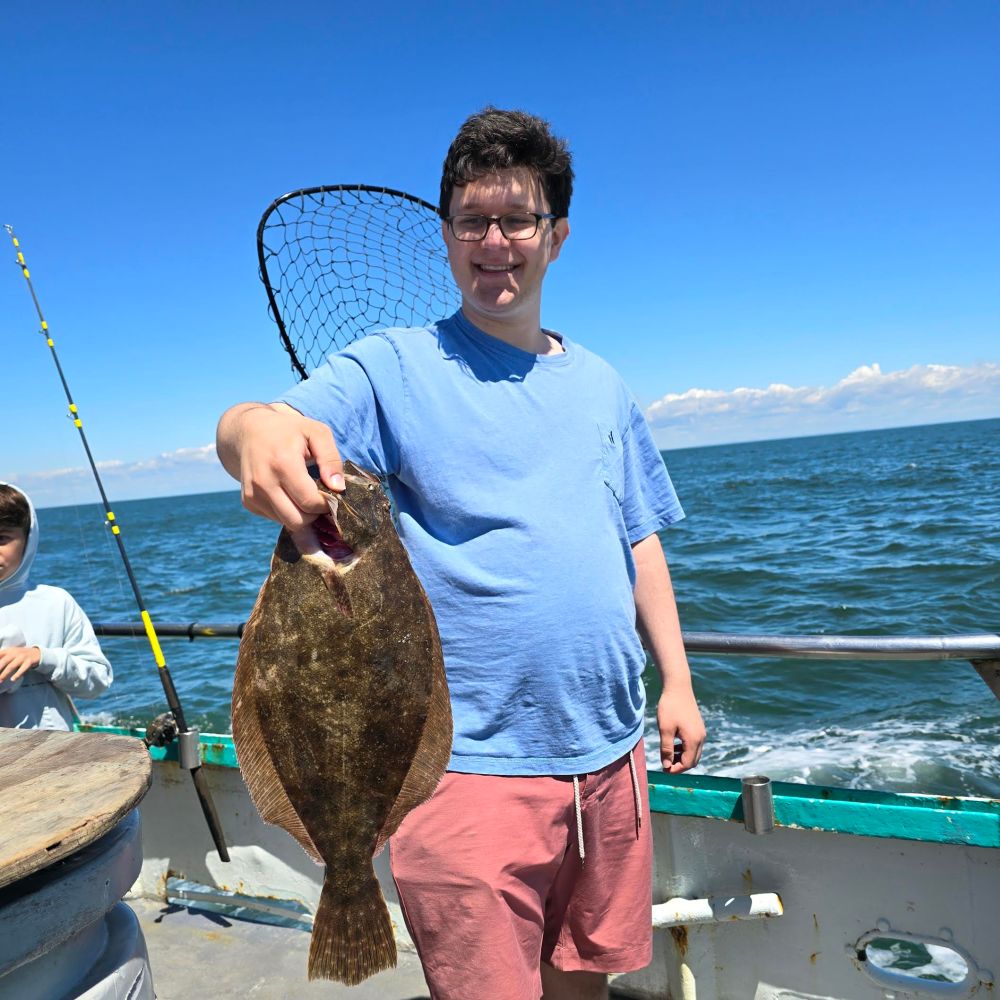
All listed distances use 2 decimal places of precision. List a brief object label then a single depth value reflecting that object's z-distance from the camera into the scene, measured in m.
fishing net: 2.63
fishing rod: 3.56
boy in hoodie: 3.41
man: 1.91
